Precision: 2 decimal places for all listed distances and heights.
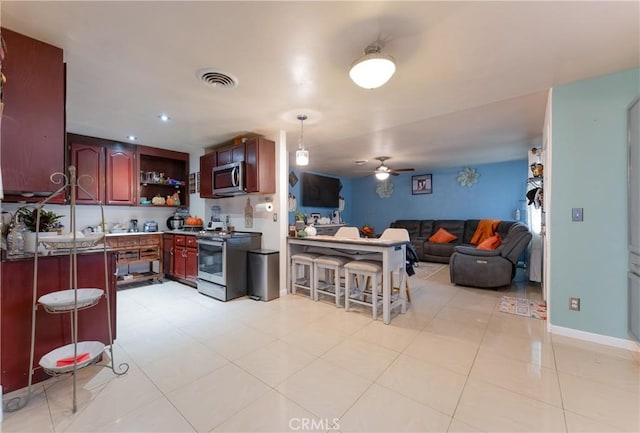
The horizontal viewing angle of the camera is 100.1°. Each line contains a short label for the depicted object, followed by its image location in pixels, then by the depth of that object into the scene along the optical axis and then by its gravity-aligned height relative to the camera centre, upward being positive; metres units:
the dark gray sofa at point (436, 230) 6.17 -0.54
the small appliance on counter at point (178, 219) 5.05 -0.07
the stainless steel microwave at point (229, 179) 3.83 +0.54
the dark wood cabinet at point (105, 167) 4.02 +0.77
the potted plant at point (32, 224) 1.89 -0.06
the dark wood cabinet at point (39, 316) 1.69 -0.70
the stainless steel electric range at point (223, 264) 3.62 -0.69
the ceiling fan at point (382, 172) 5.77 +0.91
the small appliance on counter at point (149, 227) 4.78 -0.21
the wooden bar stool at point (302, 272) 3.66 -0.88
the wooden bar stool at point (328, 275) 3.32 -0.88
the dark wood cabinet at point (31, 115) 1.72 +0.68
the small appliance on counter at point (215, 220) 4.84 -0.09
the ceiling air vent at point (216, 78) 2.28 +1.21
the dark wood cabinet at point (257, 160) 3.75 +0.79
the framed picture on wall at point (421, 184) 7.46 +0.83
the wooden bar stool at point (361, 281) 2.94 -0.88
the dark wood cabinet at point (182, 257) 4.23 -0.70
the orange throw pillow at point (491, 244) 4.43 -0.52
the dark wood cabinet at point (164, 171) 4.73 +0.85
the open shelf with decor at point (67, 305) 1.64 -0.57
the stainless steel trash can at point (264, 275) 3.62 -0.83
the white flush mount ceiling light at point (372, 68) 1.78 +1.00
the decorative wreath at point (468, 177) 6.68 +0.93
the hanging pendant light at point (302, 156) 3.25 +0.71
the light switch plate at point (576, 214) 2.47 -0.01
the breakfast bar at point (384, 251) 2.86 -0.45
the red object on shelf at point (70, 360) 1.64 -0.90
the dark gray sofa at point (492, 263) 4.01 -0.77
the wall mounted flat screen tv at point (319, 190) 7.33 +0.68
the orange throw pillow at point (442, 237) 6.51 -0.58
